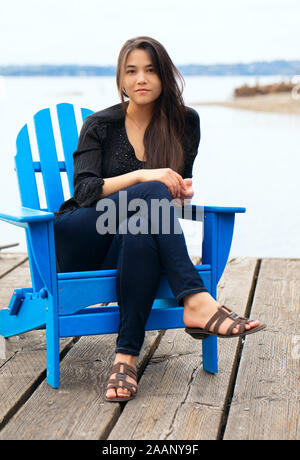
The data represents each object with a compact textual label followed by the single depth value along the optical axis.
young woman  3.97
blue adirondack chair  3.97
